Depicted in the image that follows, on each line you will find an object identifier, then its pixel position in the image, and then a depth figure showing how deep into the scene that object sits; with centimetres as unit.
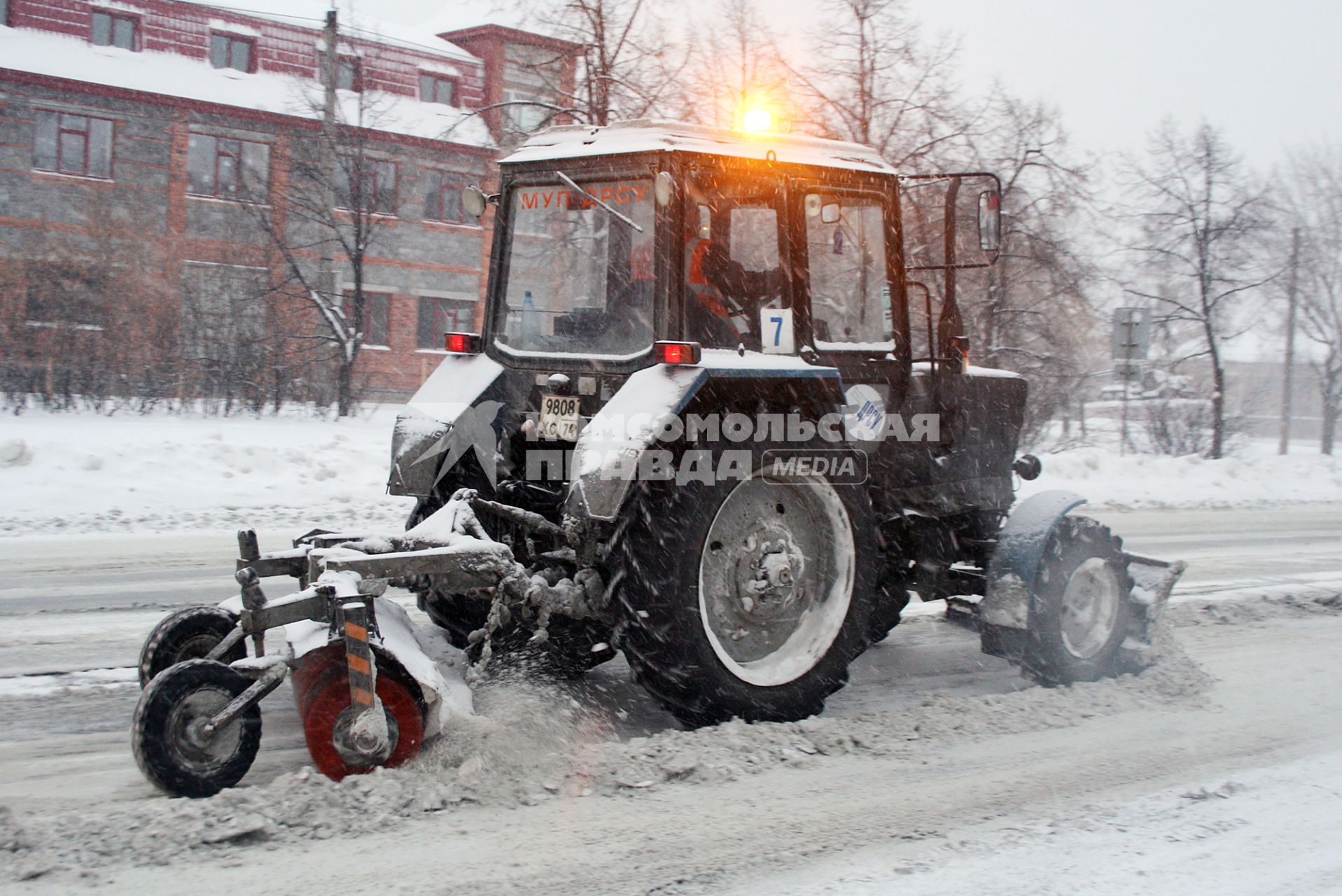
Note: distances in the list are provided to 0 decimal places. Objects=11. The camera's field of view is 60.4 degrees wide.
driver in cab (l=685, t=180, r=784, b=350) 461
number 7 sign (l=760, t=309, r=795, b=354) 477
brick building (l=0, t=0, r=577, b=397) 1736
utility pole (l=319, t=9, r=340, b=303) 1956
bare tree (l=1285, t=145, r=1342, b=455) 2808
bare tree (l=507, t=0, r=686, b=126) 1588
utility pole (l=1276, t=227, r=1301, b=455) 2605
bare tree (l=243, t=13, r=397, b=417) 1952
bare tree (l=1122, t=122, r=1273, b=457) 2130
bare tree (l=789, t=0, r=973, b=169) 1662
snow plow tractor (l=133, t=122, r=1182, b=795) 391
